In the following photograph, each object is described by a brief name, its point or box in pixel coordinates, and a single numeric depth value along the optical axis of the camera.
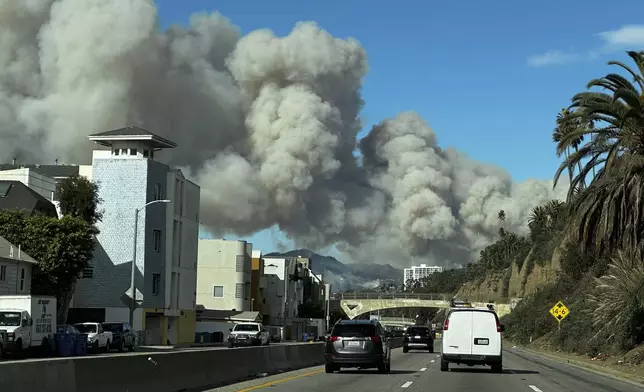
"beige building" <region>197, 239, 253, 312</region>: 103.19
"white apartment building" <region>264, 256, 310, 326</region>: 121.84
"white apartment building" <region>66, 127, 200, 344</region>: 71.81
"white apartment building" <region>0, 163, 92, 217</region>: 79.31
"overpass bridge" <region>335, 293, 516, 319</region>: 146.50
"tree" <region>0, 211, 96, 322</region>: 57.28
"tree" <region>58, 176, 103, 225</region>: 65.44
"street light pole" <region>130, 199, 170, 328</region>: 51.50
